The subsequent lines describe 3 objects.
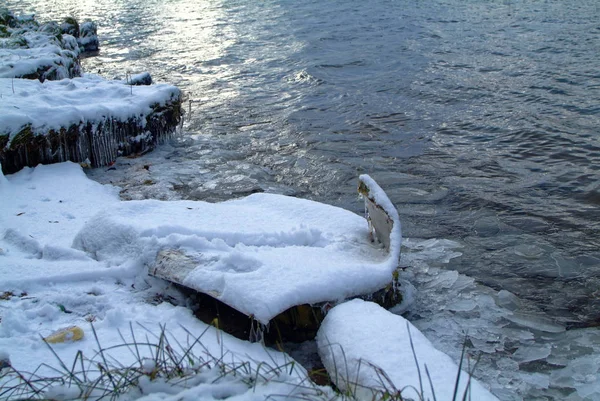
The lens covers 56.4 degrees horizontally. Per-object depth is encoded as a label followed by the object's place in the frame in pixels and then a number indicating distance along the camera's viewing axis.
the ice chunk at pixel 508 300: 4.42
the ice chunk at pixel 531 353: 3.78
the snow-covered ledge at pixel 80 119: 6.18
